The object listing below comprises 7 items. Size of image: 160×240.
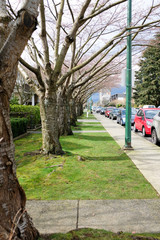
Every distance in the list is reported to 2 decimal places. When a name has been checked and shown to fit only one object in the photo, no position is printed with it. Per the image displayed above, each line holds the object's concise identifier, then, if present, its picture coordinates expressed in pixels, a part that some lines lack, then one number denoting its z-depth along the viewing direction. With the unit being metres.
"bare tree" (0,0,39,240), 2.33
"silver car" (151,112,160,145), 9.97
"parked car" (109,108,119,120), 30.25
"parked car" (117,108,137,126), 19.58
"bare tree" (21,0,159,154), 6.21
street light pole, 9.05
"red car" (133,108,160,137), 13.00
